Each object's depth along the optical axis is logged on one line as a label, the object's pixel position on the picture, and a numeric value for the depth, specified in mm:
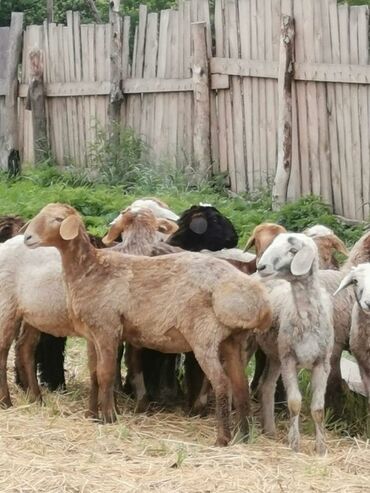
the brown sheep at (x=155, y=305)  7602
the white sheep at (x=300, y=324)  7566
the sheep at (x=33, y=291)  8562
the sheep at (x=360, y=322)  7684
